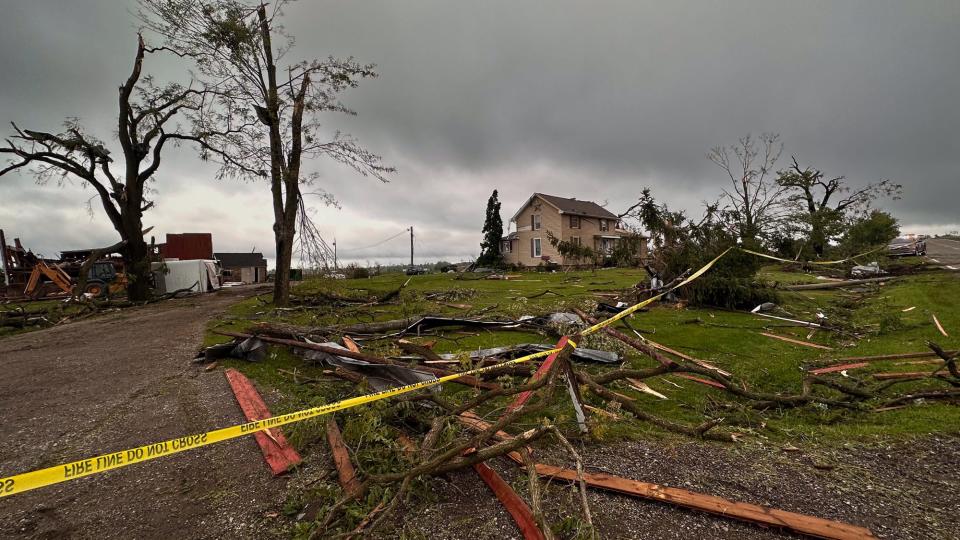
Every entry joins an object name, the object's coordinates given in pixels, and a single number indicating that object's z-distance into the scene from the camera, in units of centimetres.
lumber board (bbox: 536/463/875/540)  215
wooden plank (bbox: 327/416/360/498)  254
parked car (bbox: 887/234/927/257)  3041
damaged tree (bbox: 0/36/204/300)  1487
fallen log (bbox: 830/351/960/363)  537
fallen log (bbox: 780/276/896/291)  1516
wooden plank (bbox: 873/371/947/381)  454
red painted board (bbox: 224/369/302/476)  293
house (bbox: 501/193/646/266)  3838
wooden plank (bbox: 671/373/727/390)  478
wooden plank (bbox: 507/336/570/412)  351
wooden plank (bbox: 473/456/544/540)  216
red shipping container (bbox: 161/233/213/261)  3438
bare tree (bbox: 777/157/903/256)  3170
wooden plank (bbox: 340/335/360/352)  561
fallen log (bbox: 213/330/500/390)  403
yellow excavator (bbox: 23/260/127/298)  1745
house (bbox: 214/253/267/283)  4794
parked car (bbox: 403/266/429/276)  3908
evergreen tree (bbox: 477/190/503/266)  3943
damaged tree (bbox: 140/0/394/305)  1244
